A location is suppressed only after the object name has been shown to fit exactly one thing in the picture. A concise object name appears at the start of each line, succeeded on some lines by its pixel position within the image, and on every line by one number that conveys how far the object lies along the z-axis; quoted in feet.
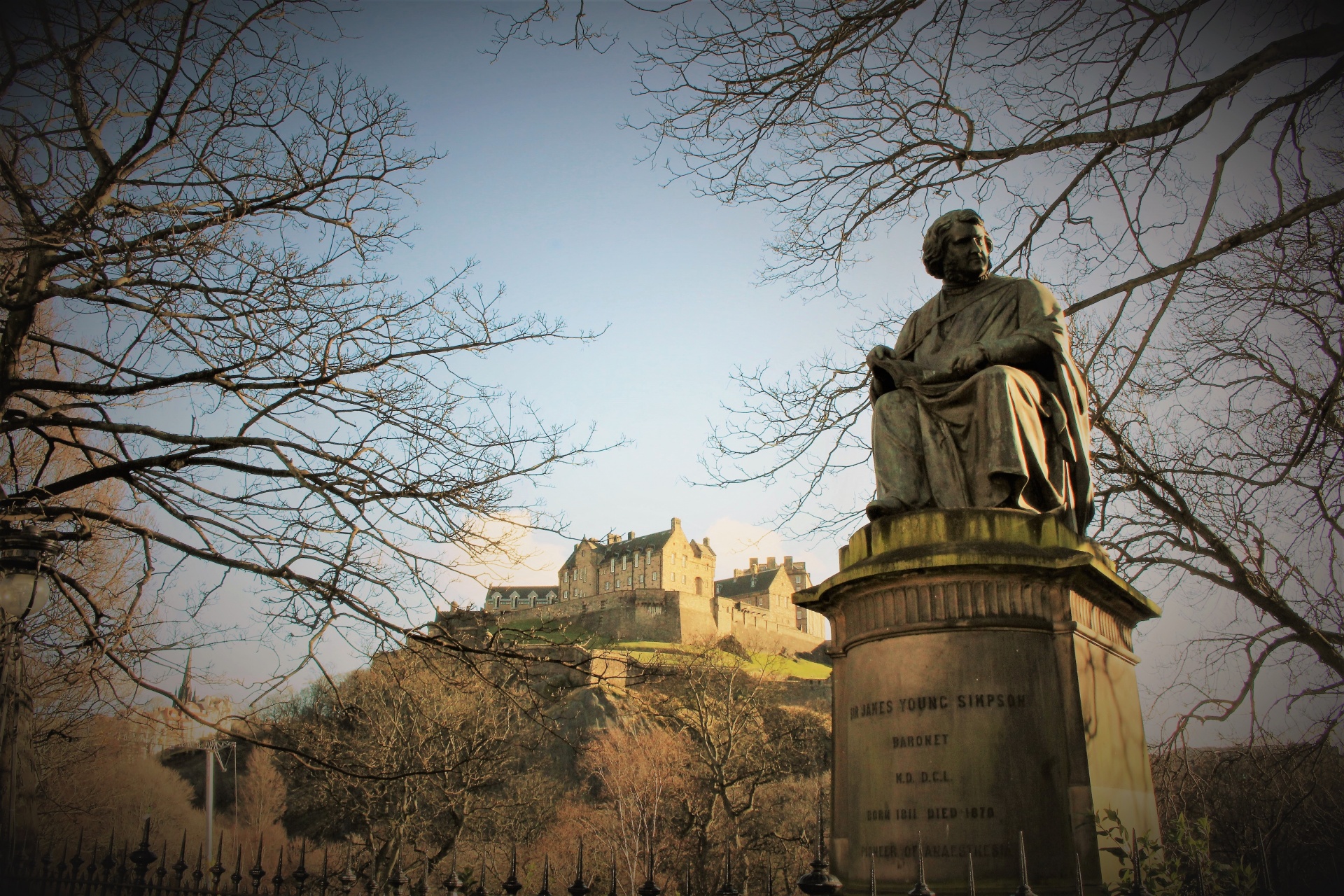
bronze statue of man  14.99
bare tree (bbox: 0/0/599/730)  20.81
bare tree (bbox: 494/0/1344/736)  22.20
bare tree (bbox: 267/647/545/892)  70.38
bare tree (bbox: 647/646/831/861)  94.22
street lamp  16.81
